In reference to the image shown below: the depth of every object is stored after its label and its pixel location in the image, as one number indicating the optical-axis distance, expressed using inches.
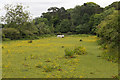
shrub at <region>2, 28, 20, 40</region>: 951.6
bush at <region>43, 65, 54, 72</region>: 265.4
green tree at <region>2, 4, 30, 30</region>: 1103.6
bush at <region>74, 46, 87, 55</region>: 431.5
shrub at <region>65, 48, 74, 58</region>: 394.3
